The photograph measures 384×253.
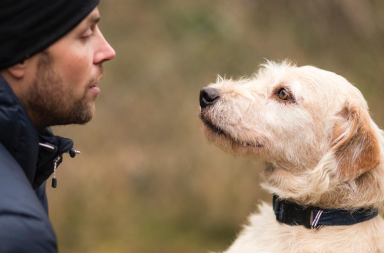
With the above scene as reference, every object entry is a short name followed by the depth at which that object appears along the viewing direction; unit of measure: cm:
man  191
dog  209
